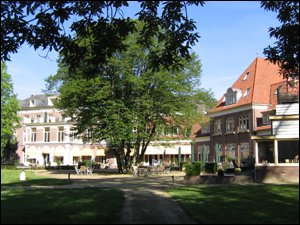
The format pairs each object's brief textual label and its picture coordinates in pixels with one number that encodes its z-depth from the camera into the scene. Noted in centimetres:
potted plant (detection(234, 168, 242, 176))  2155
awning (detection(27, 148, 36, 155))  5672
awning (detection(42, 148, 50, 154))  5588
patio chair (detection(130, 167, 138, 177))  2906
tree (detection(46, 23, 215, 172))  2864
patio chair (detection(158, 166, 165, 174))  3161
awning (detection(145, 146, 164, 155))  5402
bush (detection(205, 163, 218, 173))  2878
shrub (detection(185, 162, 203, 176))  2023
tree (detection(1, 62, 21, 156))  4678
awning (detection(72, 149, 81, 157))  5534
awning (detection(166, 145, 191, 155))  5284
